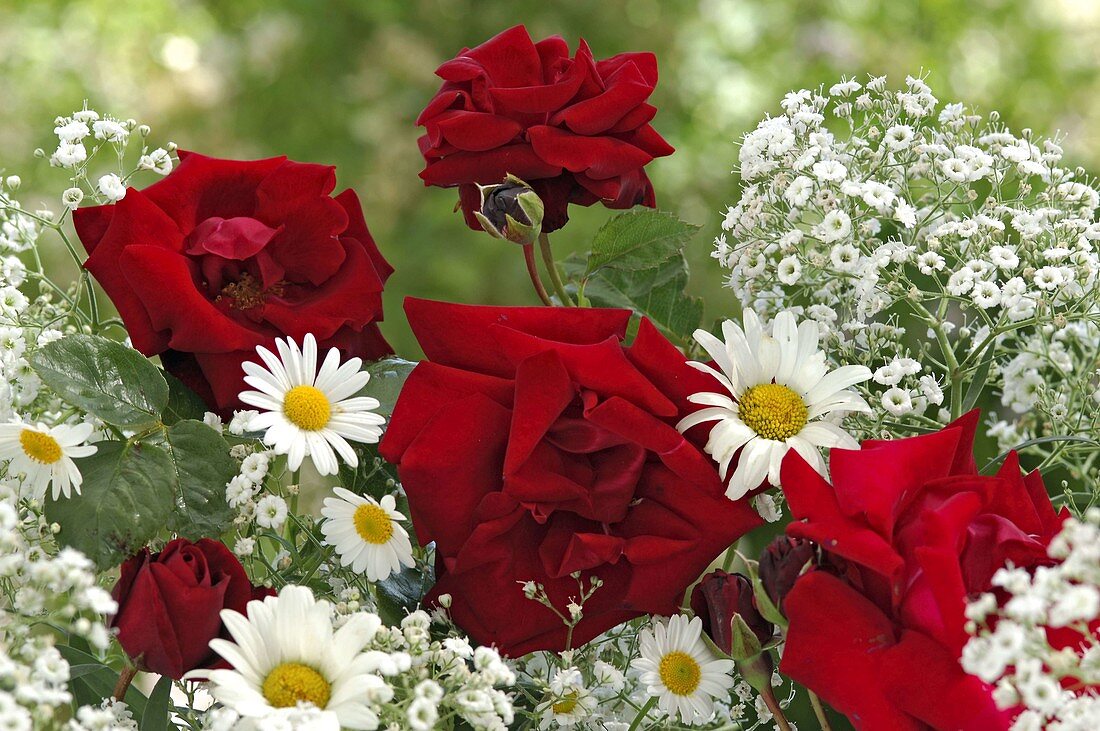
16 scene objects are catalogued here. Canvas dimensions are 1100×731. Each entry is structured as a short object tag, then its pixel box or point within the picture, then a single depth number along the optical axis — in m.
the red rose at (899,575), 1.52
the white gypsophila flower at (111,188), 1.65
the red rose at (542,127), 1.63
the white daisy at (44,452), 1.56
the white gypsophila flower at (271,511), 1.58
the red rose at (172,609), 1.54
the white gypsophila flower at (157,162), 1.66
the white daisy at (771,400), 1.56
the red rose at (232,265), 1.59
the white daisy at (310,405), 1.56
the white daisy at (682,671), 1.58
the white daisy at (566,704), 1.57
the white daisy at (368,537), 1.58
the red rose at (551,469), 1.56
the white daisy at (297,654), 1.53
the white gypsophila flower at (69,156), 1.66
